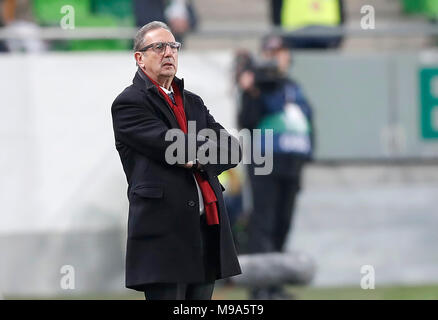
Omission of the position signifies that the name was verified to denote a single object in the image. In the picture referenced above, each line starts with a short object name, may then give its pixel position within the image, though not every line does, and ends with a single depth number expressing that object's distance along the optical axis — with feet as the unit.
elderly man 17.03
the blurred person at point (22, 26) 33.42
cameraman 32.89
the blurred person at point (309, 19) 34.91
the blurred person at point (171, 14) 34.87
